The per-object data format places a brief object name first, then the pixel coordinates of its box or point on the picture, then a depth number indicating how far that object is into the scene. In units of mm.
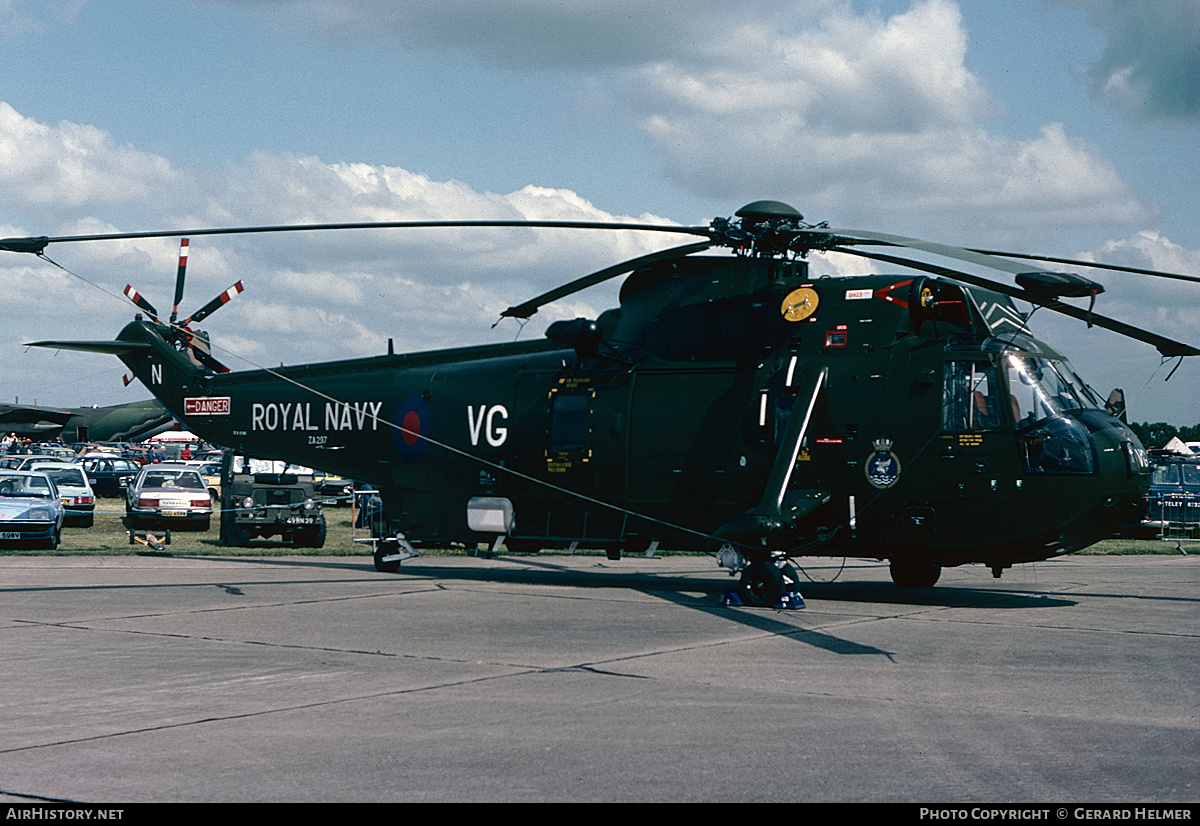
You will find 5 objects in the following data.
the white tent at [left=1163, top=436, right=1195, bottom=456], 46594
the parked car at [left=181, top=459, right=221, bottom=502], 55038
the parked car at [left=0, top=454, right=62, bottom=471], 39406
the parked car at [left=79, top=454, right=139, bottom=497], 50562
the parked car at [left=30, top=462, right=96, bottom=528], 32281
